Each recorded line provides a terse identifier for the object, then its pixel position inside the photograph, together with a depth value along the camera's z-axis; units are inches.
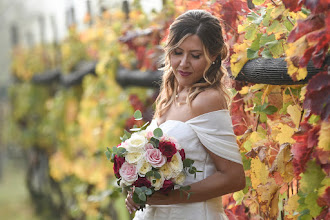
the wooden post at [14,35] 1019.0
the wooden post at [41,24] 856.9
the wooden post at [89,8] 536.0
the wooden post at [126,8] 429.2
